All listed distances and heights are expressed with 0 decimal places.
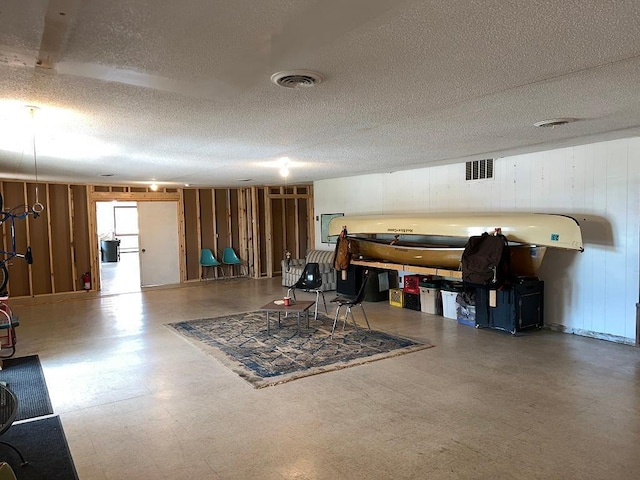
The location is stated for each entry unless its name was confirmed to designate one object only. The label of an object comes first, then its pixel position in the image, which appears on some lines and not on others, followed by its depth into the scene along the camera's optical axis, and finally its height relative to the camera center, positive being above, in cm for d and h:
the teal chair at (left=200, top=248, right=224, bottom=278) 1090 -98
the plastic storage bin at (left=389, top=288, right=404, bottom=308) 731 -135
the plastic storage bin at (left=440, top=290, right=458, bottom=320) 640 -130
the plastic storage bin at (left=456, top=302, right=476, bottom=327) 601 -136
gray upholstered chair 912 -105
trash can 1529 -98
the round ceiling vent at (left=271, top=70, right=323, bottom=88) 248 +80
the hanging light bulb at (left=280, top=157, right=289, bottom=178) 604 +77
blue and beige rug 441 -147
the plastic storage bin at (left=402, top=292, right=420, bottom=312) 708 -137
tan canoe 567 -60
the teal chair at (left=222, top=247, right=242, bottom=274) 1117 -95
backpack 542 -58
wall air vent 635 +64
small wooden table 550 -112
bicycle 448 -42
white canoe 508 -18
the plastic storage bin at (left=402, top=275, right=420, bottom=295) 710 -110
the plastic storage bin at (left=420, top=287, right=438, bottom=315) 675 -130
